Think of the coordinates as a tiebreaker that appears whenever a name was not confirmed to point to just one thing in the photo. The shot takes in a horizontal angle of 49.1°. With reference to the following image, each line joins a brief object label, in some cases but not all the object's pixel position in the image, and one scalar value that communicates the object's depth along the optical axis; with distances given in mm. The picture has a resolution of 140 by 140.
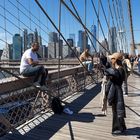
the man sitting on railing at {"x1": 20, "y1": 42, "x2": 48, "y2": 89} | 2744
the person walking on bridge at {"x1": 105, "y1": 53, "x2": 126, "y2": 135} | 2251
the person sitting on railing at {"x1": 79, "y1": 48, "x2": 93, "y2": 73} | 5195
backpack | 2833
